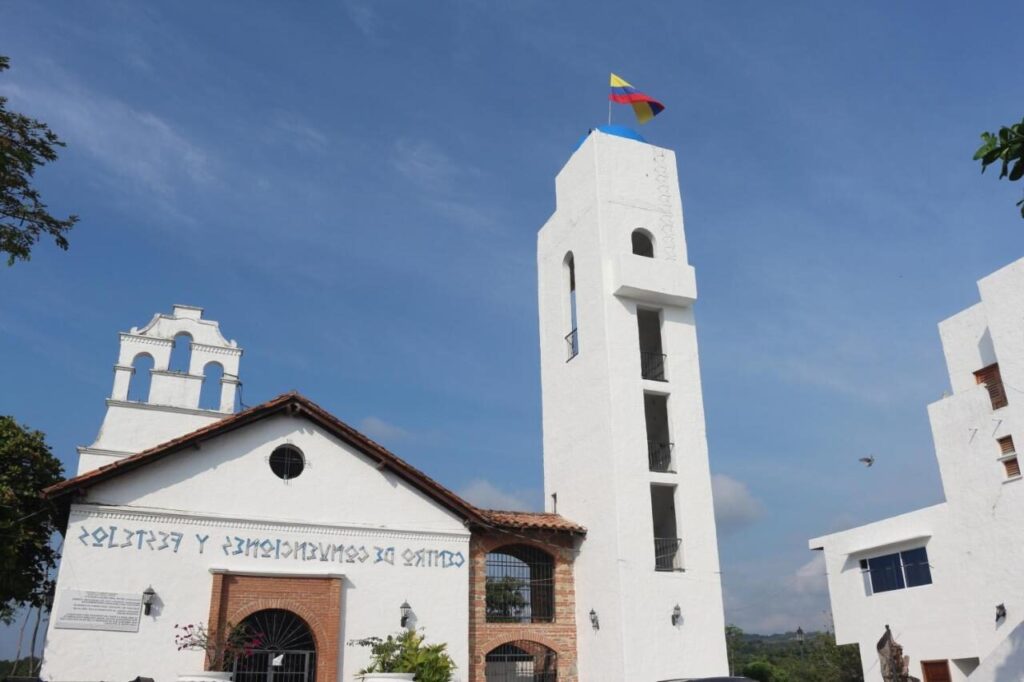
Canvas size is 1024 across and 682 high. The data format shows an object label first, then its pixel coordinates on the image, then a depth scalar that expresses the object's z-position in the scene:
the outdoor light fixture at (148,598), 17.61
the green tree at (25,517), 18.50
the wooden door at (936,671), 24.00
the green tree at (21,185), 14.55
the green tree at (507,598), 21.64
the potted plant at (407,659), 18.55
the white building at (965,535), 22.86
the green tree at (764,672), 47.55
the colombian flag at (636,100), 25.84
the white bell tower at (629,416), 20.41
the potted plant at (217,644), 17.61
